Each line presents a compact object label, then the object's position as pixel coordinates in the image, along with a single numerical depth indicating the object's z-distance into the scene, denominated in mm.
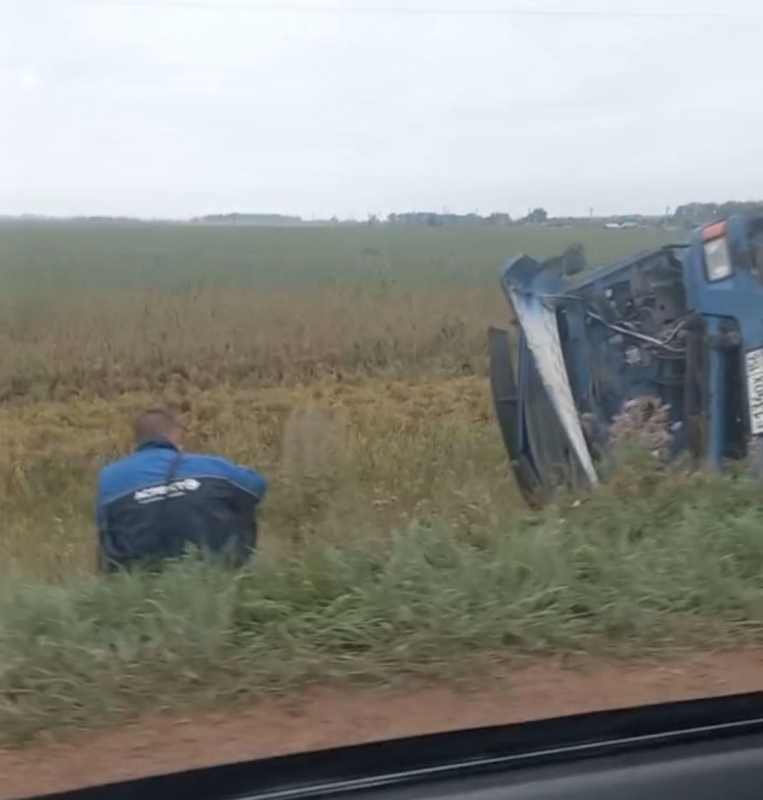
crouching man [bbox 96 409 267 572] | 4223
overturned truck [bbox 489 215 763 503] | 5676
